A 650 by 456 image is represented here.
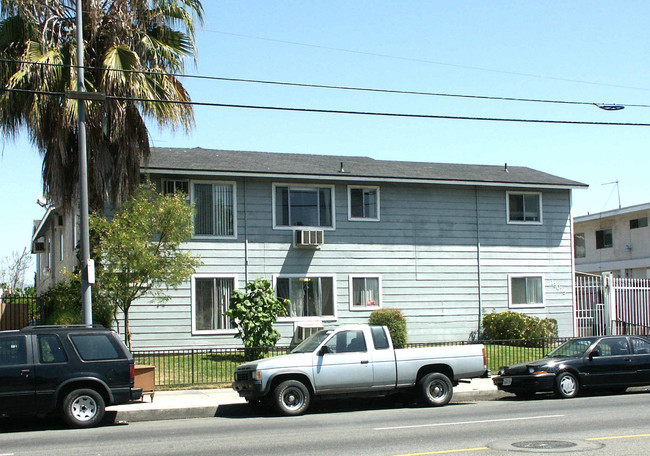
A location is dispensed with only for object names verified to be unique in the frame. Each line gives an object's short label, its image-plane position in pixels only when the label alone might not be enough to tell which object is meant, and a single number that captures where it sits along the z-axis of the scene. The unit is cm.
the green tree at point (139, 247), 2023
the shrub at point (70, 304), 2047
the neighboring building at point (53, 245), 2582
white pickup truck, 1470
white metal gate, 2745
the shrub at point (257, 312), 2152
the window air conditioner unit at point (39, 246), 3753
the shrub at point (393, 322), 2481
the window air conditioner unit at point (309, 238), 2477
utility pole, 1652
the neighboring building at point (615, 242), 3922
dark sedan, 1669
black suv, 1305
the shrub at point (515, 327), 2578
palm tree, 1948
